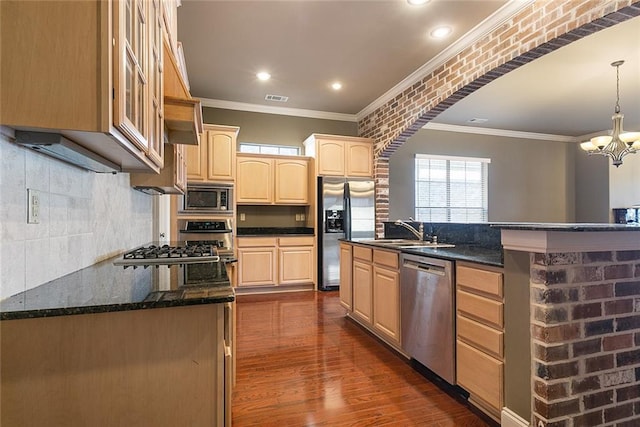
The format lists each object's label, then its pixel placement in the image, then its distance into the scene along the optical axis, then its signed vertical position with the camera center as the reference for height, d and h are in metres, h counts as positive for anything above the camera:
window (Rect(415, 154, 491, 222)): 6.50 +0.54
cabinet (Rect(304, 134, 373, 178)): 5.29 +0.99
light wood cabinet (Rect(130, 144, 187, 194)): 2.48 +0.30
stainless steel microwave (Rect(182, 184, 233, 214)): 4.60 +0.24
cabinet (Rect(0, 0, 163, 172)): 0.92 +0.42
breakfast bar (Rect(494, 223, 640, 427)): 1.53 -0.52
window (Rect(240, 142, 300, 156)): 5.54 +1.14
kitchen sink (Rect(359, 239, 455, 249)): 2.83 -0.26
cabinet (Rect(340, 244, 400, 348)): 2.75 -0.68
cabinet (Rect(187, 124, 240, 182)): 4.66 +0.85
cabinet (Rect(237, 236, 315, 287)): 4.92 -0.67
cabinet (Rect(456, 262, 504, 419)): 1.78 -0.67
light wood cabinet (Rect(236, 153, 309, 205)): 5.11 +0.57
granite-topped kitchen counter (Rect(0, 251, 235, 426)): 1.00 -0.45
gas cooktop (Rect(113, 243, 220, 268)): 1.81 -0.23
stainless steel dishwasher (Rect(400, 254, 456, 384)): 2.14 -0.67
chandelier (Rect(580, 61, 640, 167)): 4.29 +0.96
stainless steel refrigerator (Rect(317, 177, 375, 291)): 5.25 -0.04
